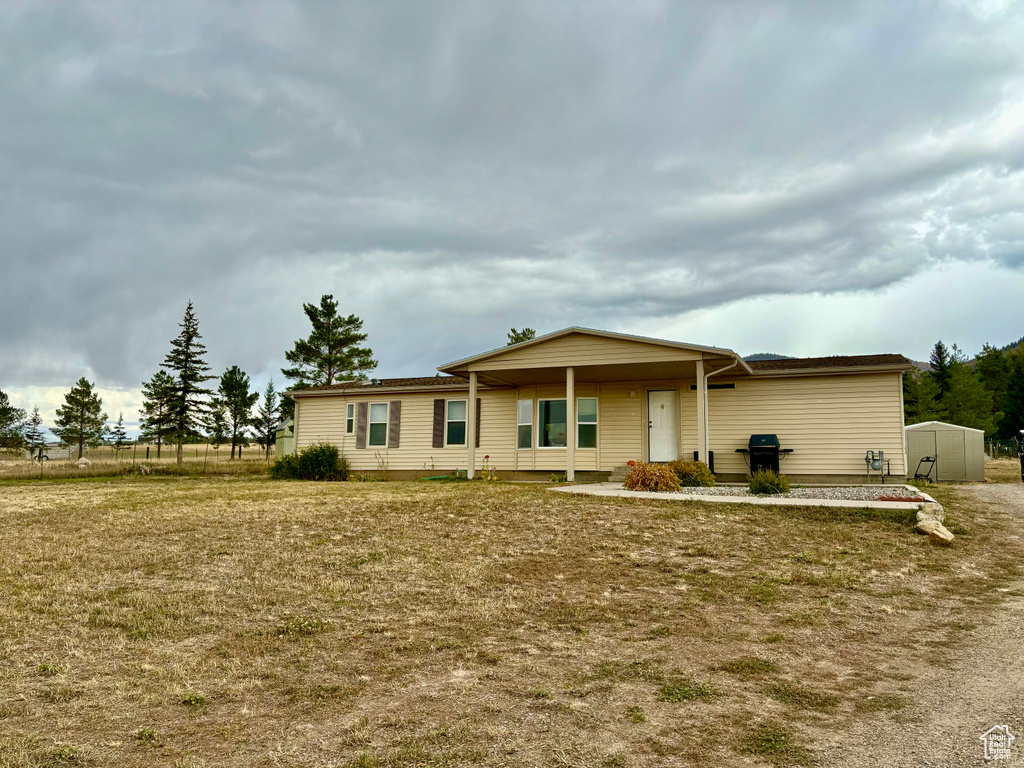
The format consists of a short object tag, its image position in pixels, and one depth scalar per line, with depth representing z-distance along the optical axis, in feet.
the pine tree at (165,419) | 120.37
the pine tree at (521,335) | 124.26
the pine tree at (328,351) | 137.59
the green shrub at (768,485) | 39.14
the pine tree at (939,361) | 195.83
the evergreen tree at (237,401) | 158.28
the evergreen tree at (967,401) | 154.51
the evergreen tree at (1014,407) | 171.94
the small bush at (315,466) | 62.44
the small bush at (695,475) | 43.94
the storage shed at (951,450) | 65.31
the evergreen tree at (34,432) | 171.10
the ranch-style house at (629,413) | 49.85
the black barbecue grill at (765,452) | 50.49
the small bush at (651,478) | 41.57
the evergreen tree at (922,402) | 156.35
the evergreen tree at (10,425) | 156.87
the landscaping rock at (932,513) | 30.40
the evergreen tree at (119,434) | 183.52
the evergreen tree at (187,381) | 120.47
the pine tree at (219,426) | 156.56
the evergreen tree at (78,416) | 163.73
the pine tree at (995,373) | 187.21
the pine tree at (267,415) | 163.02
